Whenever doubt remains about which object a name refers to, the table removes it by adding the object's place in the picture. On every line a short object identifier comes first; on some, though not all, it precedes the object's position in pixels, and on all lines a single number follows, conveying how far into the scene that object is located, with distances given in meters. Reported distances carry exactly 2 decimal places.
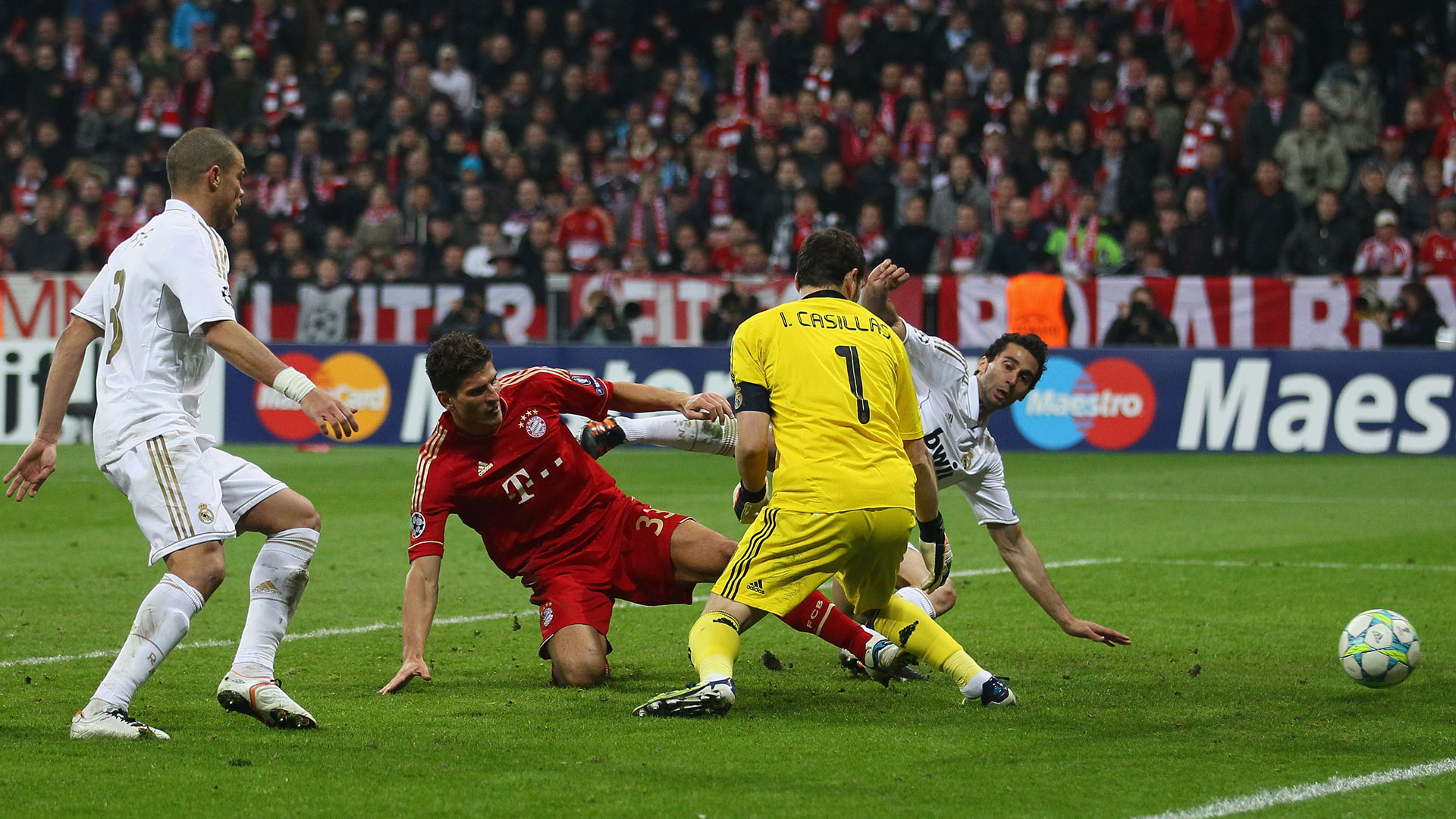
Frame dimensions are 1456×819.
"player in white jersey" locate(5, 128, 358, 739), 11.09
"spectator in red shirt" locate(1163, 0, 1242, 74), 42.31
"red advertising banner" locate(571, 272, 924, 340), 37.91
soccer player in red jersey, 12.98
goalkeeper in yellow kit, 11.89
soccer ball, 12.91
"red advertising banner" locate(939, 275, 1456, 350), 35.16
